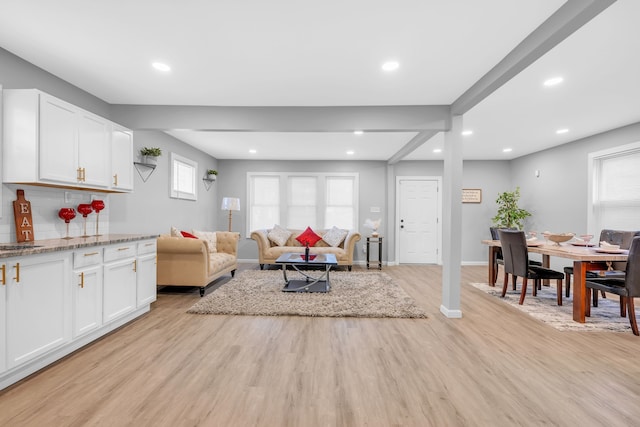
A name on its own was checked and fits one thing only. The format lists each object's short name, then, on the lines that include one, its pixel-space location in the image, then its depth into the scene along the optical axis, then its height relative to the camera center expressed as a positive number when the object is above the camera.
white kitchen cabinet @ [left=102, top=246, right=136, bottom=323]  2.77 -0.72
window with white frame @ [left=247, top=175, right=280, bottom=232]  7.22 +0.29
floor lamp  6.37 +0.16
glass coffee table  4.33 -1.11
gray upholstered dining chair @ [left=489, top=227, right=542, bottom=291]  4.64 -0.76
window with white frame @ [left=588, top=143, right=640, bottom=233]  4.33 +0.43
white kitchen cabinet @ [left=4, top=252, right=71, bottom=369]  1.93 -0.69
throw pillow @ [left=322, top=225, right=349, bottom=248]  6.48 -0.53
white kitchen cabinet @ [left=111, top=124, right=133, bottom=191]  3.26 +0.61
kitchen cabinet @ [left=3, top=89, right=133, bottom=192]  2.40 +0.60
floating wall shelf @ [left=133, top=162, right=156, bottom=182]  4.22 +0.62
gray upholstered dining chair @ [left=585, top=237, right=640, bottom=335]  2.95 -0.71
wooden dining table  3.10 -0.53
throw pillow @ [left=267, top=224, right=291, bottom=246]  6.39 -0.51
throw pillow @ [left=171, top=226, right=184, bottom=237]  4.65 -0.36
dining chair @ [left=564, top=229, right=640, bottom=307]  3.78 -0.36
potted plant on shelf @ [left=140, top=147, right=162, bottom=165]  4.21 +0.82
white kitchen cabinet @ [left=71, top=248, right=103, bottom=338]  2.42 -0.70
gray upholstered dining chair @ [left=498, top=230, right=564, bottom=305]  3.81 -0.65
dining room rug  3.17 -1.21
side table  6.41 -0.80
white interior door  7.12 -0.13
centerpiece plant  6.25 +0.05
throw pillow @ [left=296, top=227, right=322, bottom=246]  4.56 -0.42
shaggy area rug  3.46 -1.18
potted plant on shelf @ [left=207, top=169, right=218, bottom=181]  6.40 +0.83
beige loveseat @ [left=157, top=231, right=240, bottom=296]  4.04 -0.73
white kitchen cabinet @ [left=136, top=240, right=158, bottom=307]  3.25 -0.72
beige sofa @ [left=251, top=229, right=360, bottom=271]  5.99 -0.79
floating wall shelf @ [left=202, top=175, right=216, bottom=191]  6.43 +0.68
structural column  3.44 -0.07
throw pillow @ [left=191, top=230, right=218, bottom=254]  5.05 -0.48
